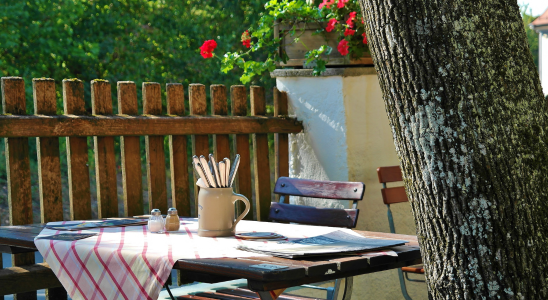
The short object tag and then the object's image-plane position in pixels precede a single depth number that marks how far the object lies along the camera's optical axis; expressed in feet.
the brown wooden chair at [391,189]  21.64
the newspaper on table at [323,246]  11.64
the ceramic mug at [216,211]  14.34
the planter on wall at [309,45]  25.00
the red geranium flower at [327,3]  24.78
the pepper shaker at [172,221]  15.32
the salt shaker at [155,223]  15.16
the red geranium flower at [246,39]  26.65
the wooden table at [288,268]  10.27
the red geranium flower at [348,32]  24.06
